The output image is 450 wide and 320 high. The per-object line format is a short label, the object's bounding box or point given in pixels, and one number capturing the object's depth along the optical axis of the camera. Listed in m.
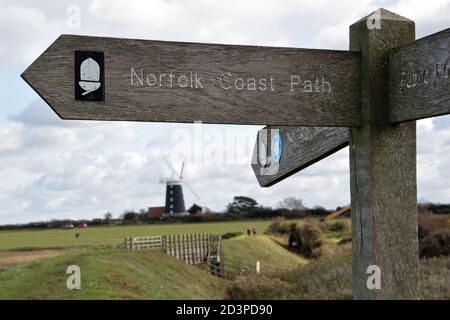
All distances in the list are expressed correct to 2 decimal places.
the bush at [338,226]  41.96
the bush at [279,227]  48.47
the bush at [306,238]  40.90
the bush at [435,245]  20.92
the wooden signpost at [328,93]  2.18
